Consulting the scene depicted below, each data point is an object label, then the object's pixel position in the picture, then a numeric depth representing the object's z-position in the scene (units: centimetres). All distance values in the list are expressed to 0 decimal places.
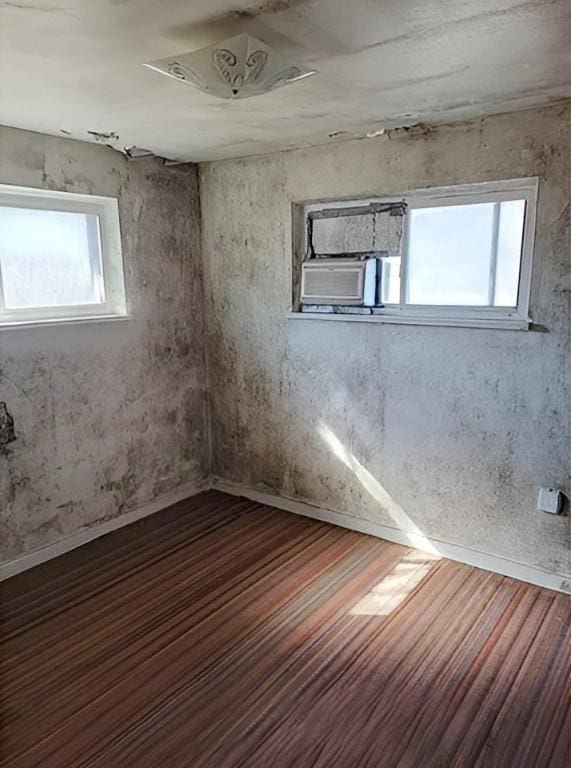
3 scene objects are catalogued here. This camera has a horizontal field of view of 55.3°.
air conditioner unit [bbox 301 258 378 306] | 310
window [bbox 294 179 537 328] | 263
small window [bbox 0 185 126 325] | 281
